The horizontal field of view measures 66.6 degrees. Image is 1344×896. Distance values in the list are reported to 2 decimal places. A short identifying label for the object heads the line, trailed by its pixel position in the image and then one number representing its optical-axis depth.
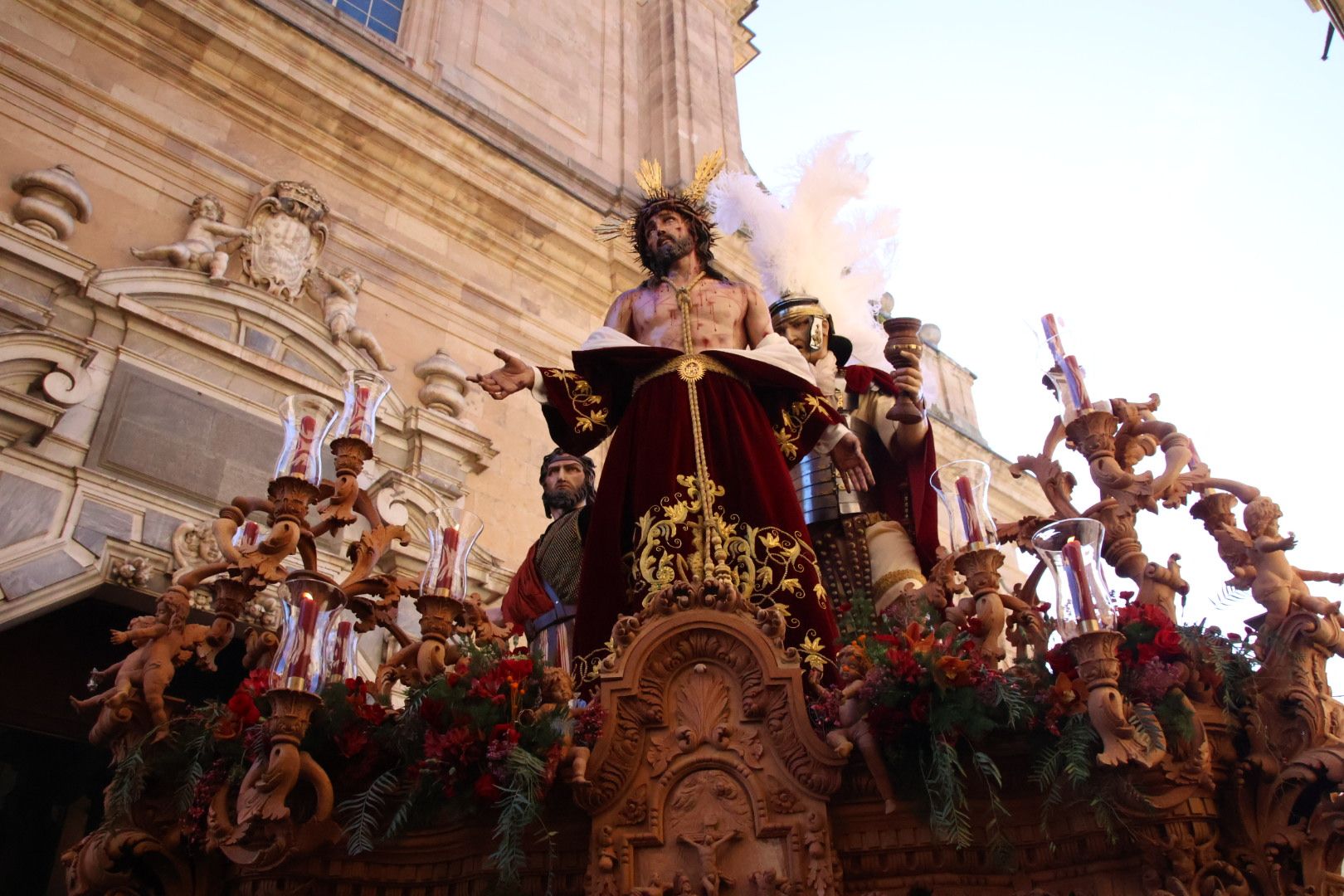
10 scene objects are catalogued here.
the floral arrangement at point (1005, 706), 2.42
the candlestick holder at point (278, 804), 2.46
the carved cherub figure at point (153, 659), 2.77
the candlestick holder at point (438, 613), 3.08
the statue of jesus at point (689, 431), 3.40
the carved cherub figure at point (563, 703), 2.53
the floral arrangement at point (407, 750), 2.55
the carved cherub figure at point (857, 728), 2.51
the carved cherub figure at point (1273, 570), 2.90
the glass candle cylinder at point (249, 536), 3.68
